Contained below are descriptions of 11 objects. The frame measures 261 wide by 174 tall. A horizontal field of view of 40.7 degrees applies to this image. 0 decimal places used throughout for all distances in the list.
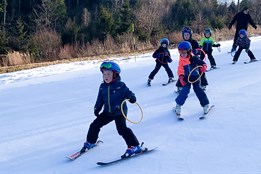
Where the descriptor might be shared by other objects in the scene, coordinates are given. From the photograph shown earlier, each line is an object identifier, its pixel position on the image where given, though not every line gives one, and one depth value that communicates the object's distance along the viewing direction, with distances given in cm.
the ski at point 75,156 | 486
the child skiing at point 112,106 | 488
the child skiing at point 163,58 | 904
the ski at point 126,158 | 458
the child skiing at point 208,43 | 1034
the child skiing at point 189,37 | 856
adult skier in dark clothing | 1317
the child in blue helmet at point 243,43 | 1110
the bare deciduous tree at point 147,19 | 2614
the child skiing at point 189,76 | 618
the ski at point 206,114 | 609
